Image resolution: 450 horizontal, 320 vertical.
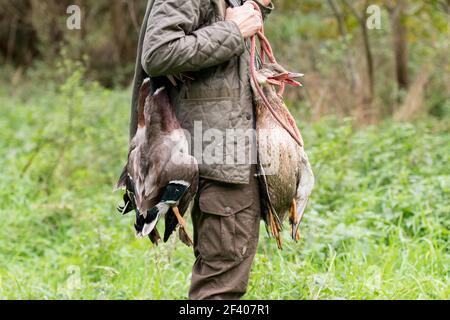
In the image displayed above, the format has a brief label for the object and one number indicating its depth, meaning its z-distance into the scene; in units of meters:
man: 6.19
